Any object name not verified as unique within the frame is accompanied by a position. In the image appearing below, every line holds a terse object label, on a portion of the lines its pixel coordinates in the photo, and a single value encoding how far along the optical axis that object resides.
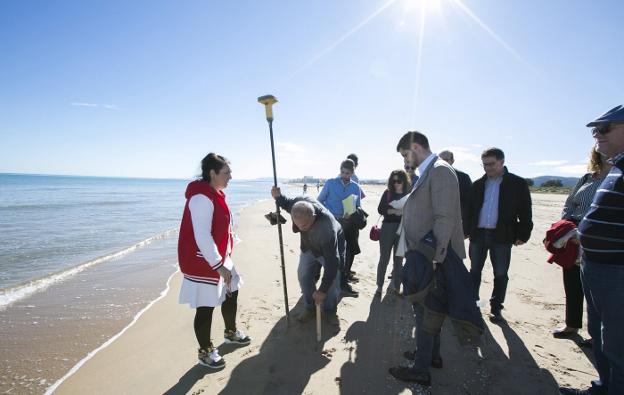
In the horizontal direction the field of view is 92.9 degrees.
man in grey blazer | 2.35
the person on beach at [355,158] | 6.09
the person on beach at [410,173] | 4.60
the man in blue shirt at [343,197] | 5.04
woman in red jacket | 2.66
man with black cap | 1.82
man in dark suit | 3.74
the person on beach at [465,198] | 4.01
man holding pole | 3.37
